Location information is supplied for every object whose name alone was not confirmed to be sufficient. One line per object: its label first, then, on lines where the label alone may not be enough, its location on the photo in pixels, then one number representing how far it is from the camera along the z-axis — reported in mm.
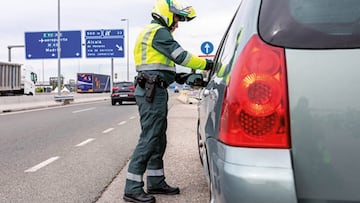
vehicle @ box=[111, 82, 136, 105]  25828
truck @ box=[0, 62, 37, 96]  30256
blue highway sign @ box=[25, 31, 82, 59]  33875
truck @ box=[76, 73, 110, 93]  65000
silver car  1627
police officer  3621
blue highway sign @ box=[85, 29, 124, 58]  39375
